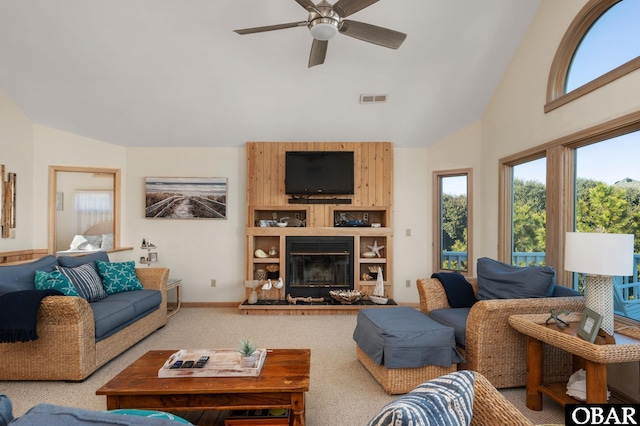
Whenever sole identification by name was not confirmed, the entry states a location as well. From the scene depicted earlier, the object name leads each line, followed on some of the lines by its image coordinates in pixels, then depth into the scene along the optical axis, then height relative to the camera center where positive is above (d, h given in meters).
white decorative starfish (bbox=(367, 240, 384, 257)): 5.00 -0.51
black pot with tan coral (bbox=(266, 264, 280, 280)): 4.94 -0.86
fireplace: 4.88 -0.77
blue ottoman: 2.42 -1.03
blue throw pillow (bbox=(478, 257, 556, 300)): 2.66 -0.56
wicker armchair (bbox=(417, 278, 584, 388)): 2.49 -0.98
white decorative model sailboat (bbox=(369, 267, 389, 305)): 4.69 -1.09
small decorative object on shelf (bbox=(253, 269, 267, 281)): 4.89 -0.91
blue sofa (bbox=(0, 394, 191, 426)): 0.72 -0.46
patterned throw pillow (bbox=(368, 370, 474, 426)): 0.83 -0.53
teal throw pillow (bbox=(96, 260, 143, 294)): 3.67 -0.73
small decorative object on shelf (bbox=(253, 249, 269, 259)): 4.90 -0.60
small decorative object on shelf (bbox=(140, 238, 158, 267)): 4.74 -0.61
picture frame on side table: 1.91 -0.66
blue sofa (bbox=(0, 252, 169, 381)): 2.67 -1.05
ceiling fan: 2.29 +1.41
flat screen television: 4.83 +0.62
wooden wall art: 3.83 +0.11
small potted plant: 2.09 -0.89
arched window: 2.50 +1.41
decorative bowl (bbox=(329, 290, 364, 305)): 4.60 -1.14
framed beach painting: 5.07 +0.24
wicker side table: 1.83 -0.79
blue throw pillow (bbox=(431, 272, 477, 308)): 3.22 -0.74
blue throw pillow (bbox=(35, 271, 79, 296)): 2.95 -0.63
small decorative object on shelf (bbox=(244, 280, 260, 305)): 4.71 -1.05
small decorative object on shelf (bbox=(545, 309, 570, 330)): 2.15 -0.71
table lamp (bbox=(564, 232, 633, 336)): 1.99 -0.28
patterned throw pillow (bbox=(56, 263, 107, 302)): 3.26 -0.69
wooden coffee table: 1.87 -1.03
